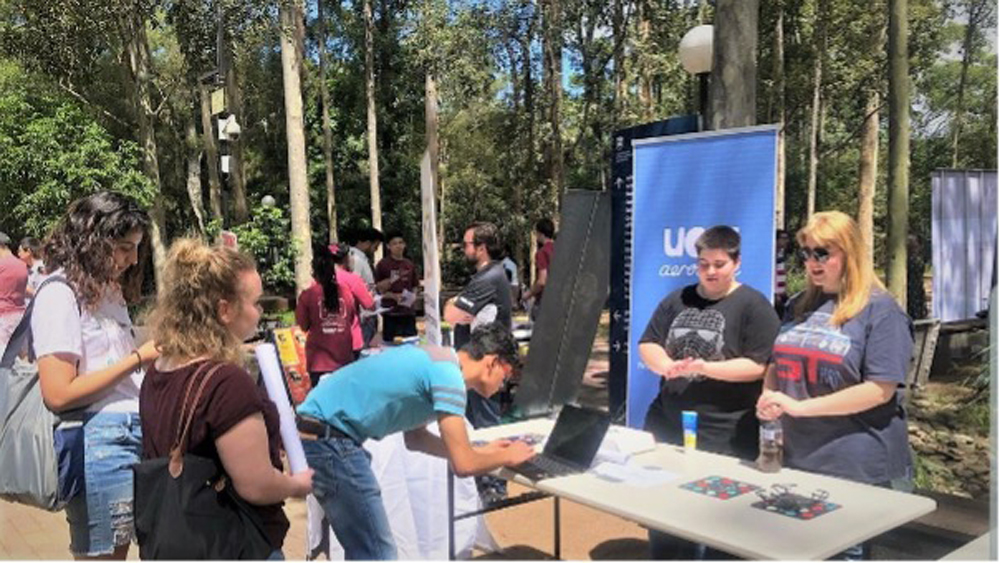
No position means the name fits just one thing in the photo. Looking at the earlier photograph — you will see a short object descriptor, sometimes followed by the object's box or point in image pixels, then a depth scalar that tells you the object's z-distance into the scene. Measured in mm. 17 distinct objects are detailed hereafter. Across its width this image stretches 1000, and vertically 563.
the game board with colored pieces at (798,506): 2297
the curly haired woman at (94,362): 2340
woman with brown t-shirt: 1815
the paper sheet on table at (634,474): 2693
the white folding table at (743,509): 2092
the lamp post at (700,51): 6156
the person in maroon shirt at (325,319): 5805
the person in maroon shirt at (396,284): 8500
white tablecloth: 3688
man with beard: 5266
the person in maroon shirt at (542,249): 8266
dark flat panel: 6285
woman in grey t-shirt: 2609
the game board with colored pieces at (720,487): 2520
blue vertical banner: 4613
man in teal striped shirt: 2486
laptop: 2840
